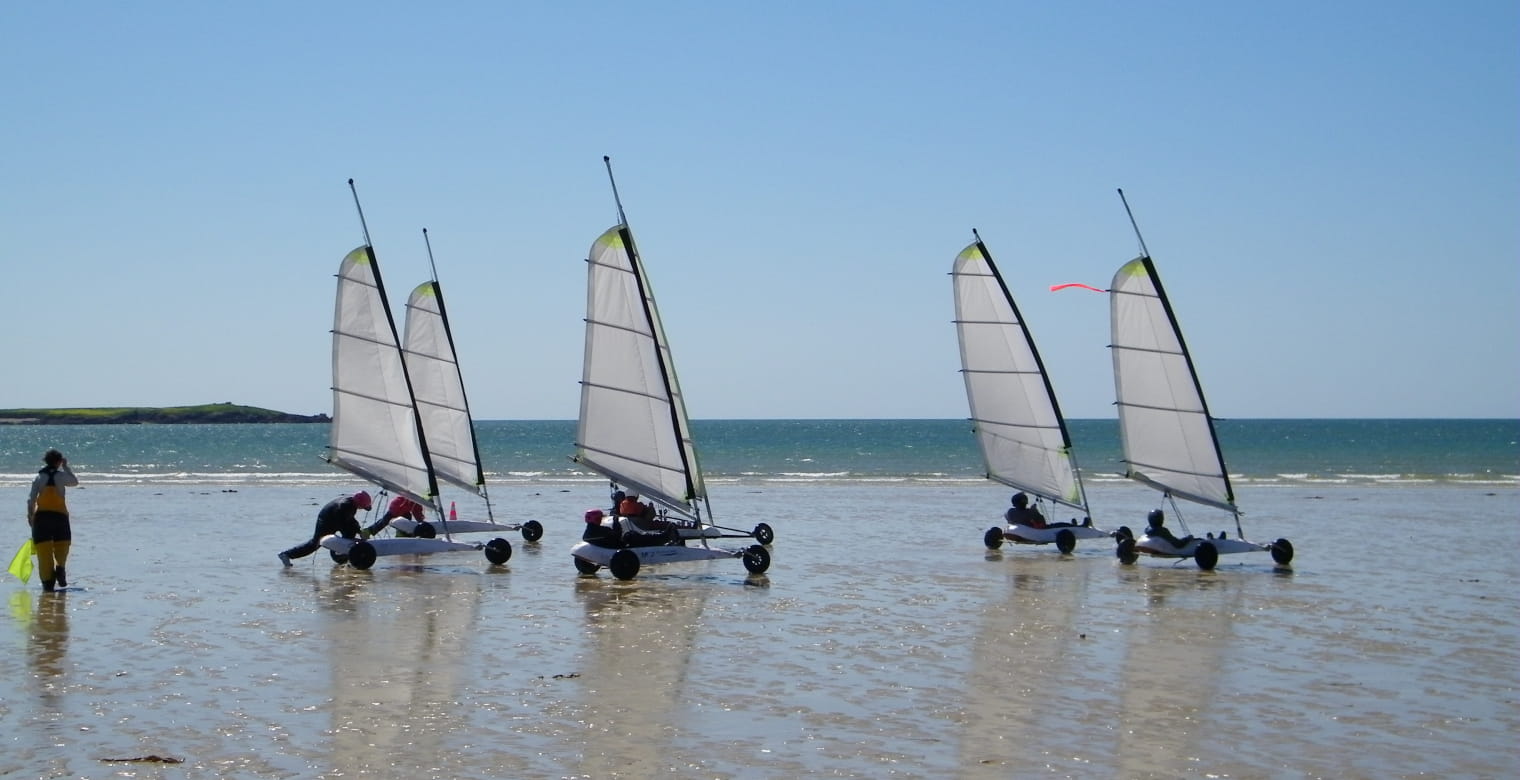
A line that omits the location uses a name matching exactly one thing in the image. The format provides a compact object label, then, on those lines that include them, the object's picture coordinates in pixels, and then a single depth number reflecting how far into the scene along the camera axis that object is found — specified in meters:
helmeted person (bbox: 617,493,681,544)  22.78
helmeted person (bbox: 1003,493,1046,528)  28.45
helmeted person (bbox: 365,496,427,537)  26.97
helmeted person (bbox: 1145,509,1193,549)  24.73
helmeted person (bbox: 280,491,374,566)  23.03
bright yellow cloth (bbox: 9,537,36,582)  19.17
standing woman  18.36
